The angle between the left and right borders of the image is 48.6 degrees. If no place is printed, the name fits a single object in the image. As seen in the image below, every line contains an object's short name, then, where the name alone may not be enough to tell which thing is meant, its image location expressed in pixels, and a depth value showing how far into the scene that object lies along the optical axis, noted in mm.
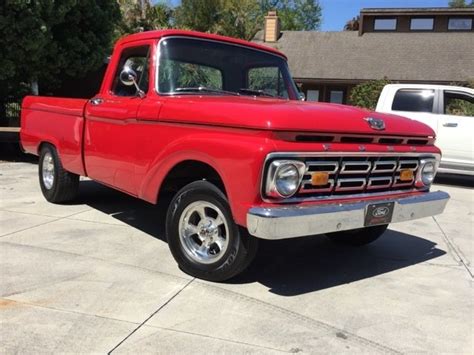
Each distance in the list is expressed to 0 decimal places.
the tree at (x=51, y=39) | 9992
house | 24688
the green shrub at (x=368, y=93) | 19703
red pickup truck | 3682
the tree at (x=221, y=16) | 25359
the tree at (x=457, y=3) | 62438
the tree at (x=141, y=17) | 24391
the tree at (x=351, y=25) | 39703
